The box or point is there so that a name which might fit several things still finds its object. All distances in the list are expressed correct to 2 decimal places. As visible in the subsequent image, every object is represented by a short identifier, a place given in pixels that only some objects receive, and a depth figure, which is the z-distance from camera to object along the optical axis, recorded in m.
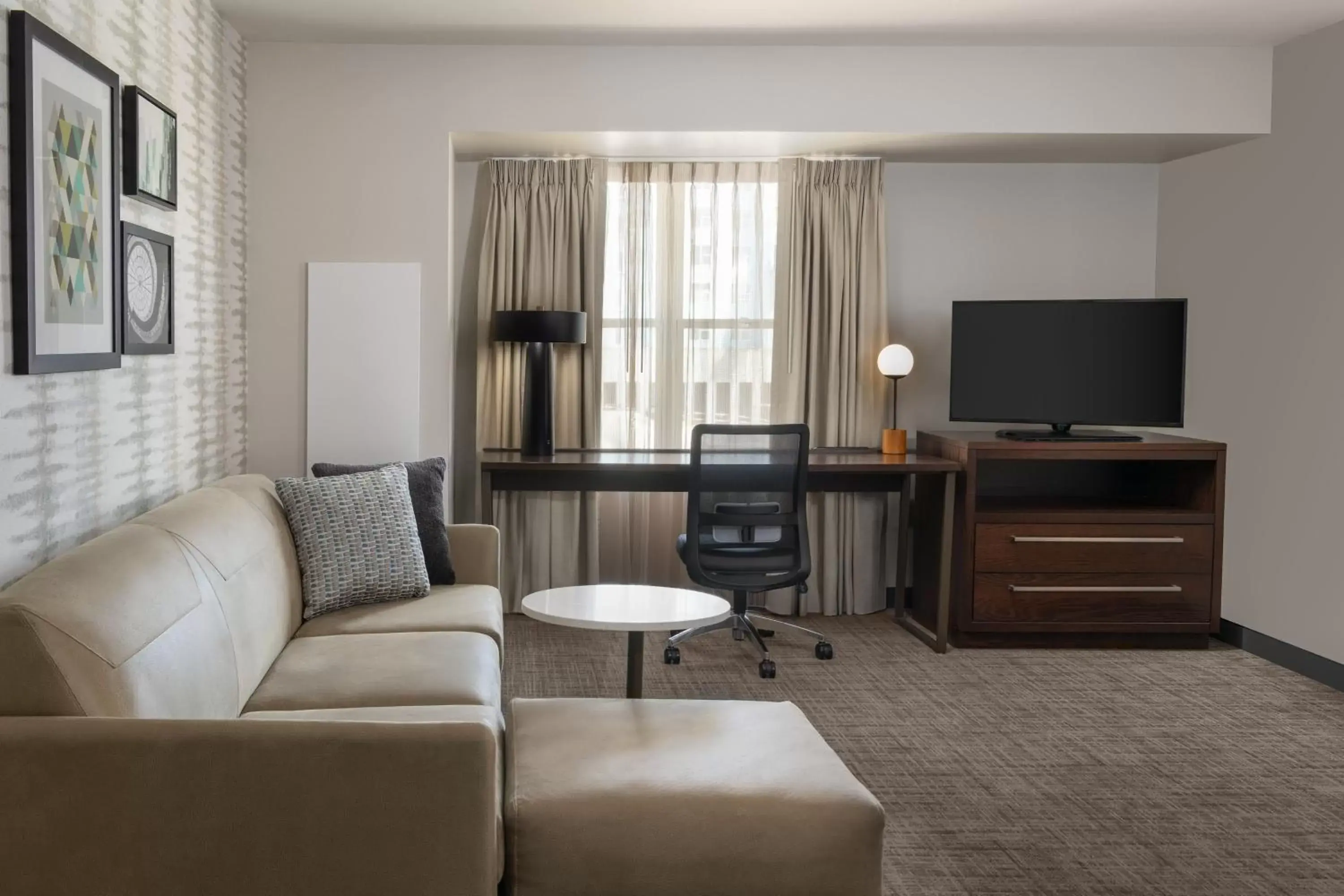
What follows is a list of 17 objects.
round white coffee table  3.15
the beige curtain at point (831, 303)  5.45
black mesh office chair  4.52
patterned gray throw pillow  3.60
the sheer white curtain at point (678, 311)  5.50
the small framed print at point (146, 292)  3.27
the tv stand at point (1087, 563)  4.91
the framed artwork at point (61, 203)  2.53
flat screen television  5.07
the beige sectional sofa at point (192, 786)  1.90
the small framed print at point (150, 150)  3.26
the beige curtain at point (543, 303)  5.37
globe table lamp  5.32
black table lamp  5.02
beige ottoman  2.22
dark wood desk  4.84
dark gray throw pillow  4.03
